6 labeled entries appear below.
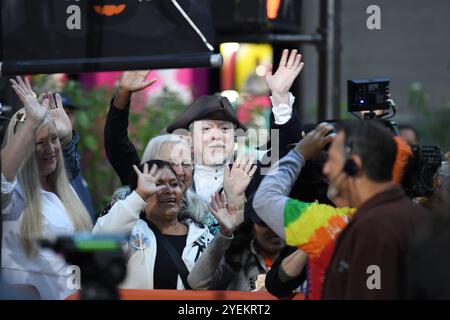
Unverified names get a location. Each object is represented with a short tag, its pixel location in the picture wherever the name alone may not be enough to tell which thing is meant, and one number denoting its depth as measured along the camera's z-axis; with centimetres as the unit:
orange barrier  987
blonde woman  1013
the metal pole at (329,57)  1847
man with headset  774
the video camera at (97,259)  668
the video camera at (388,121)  927
